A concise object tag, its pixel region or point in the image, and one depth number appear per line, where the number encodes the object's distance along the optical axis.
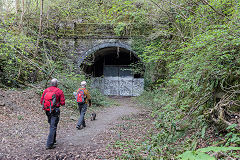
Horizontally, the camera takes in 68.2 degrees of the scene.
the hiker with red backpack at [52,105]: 3.90
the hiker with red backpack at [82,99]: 5.61
